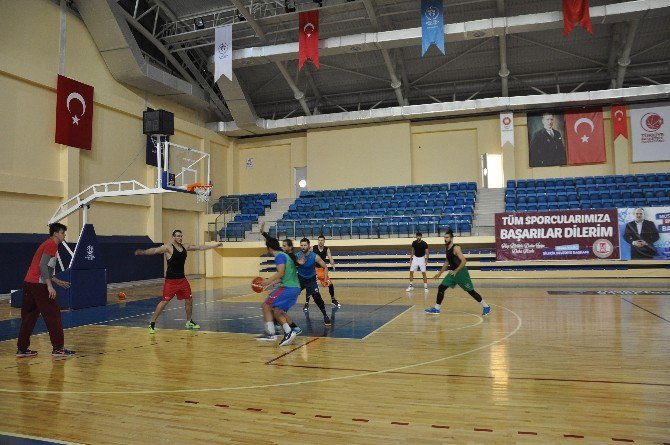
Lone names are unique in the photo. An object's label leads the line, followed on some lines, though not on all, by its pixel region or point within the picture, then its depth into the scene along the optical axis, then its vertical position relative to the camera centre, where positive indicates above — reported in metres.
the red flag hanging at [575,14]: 15.92 +7.45
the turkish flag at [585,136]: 22.89 +4.80
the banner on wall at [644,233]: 17.39 +0.12
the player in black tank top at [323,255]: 11.14 -0.30
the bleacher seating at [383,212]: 20.36 +1.34
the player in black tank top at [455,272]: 9.49 -0.63
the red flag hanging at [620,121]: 22.34 +5.35
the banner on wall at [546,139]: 23.27 +4.79
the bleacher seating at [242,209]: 23.27 +1.88
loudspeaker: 15.42 +4.02
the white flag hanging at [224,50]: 19.23 +7.80
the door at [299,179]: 27.33 +3.65
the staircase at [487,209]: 19.94 +1.34
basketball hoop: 15.09 +1.80
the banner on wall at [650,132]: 21.95 +4.77
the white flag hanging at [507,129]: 23.28 +5.32
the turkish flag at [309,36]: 18.06 +7.78
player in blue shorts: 7.05 -0.74
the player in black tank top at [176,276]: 8.48 -0.54
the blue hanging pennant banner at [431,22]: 16.69 +7.58
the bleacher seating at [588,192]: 19.38 +1.90
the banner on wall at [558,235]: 17.97 +0.11
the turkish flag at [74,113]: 16.88 +4.85
